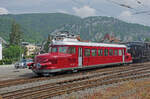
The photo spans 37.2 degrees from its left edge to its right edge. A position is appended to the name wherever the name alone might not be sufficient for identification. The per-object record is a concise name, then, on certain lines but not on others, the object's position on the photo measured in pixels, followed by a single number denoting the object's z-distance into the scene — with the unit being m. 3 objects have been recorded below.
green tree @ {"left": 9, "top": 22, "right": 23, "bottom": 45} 106.19
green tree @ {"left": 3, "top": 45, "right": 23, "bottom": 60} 94.25
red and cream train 16.81
